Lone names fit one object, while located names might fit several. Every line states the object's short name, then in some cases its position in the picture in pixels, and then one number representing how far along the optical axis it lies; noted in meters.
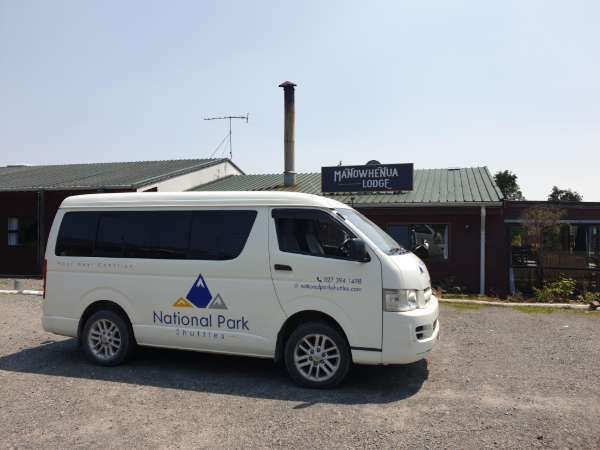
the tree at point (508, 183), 59.31
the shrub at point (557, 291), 13.29
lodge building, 15.95
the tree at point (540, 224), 15.82
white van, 5.60
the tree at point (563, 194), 62.82
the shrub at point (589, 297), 12.37
